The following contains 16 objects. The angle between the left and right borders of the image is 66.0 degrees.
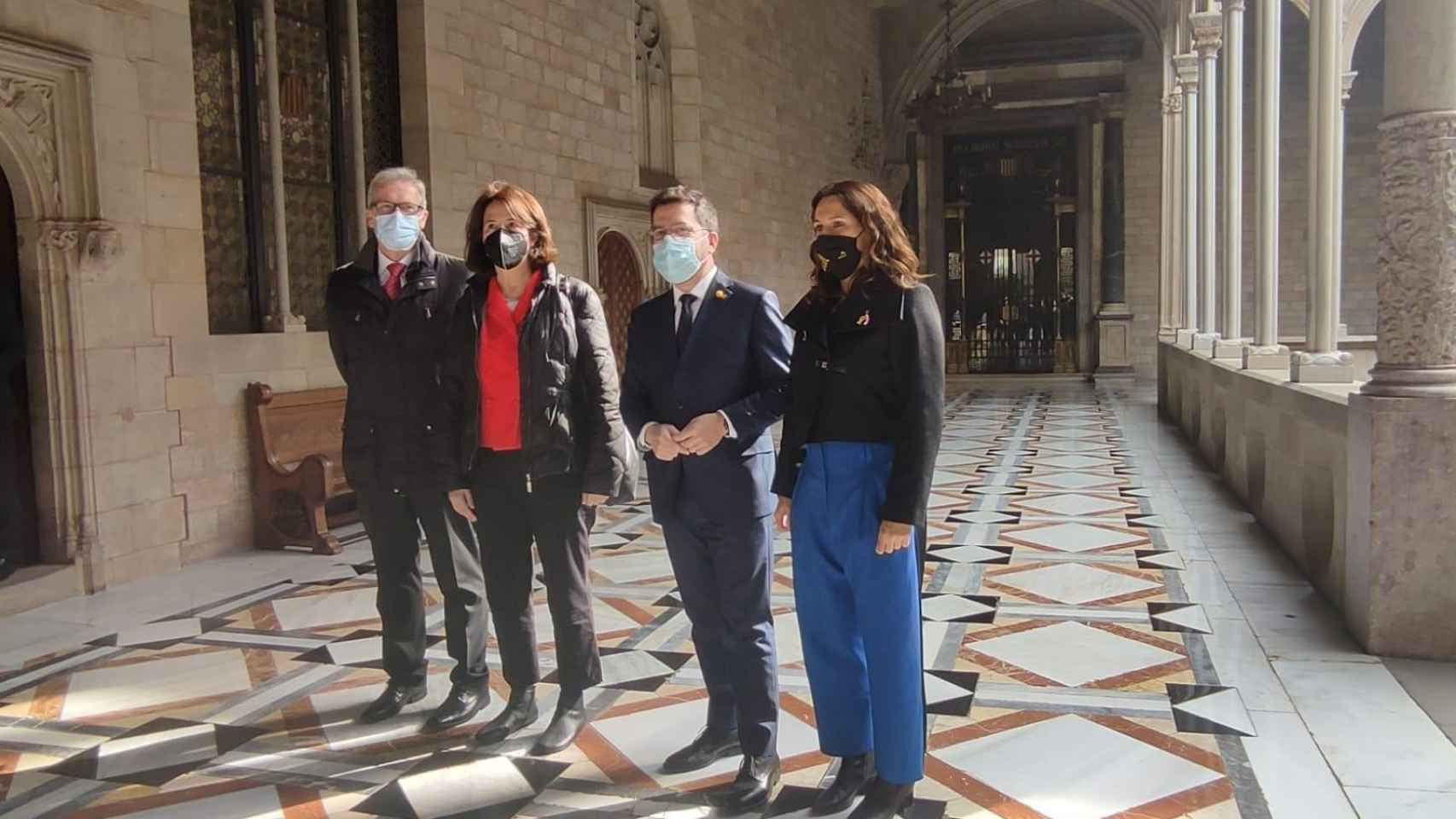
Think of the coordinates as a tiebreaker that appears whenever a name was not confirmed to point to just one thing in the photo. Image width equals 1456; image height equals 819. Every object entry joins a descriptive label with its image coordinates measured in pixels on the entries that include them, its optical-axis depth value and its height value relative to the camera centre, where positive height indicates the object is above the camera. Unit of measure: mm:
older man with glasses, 2906 -217
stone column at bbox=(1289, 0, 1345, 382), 5348 +644
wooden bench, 5461 -657
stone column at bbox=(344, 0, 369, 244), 6574 +1313
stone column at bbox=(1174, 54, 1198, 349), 10602 +1317
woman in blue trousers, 2205 -263
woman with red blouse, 2703 -220
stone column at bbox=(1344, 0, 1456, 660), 3387 -218
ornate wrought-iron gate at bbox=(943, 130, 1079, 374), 17953 +1119
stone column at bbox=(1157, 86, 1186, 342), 12309 +1021
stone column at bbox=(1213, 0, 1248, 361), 7594 +1030
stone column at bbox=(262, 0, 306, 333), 5961 +684
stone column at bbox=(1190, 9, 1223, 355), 8953 +1349
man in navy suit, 2471 -253
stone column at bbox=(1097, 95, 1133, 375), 16906 +866
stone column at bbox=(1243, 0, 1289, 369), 6484 +737
